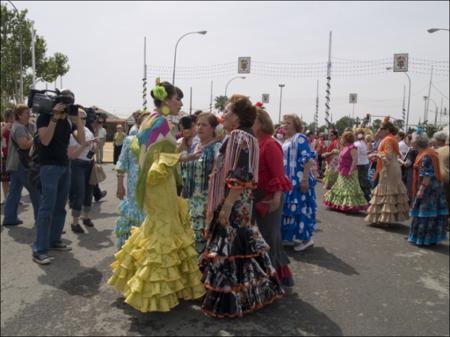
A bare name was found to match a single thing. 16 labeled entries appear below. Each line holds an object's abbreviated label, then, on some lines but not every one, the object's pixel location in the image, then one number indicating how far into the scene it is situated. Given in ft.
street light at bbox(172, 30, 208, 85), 91.62
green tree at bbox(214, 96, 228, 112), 248.71
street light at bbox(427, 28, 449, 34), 71.78
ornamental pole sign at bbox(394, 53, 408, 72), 74.64
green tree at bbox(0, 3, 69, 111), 114.21
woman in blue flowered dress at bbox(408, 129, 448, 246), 20.95
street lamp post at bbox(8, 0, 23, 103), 94.05
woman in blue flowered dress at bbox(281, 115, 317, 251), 19.03
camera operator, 16.26
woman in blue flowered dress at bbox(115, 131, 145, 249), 15.33
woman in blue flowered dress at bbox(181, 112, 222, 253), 14.17
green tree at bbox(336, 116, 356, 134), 253.40
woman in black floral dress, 11.78
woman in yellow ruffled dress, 11.59
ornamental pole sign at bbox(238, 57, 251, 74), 90.89
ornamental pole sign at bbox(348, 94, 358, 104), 103.47
